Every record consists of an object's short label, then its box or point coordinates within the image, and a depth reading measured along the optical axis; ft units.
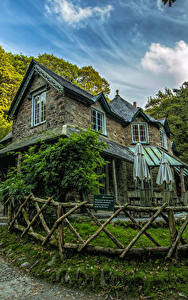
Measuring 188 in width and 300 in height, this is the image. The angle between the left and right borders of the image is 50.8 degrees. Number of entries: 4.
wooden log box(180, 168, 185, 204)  44.04
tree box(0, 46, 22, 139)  67.10
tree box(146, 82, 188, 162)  83.35
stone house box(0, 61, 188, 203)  35.17
